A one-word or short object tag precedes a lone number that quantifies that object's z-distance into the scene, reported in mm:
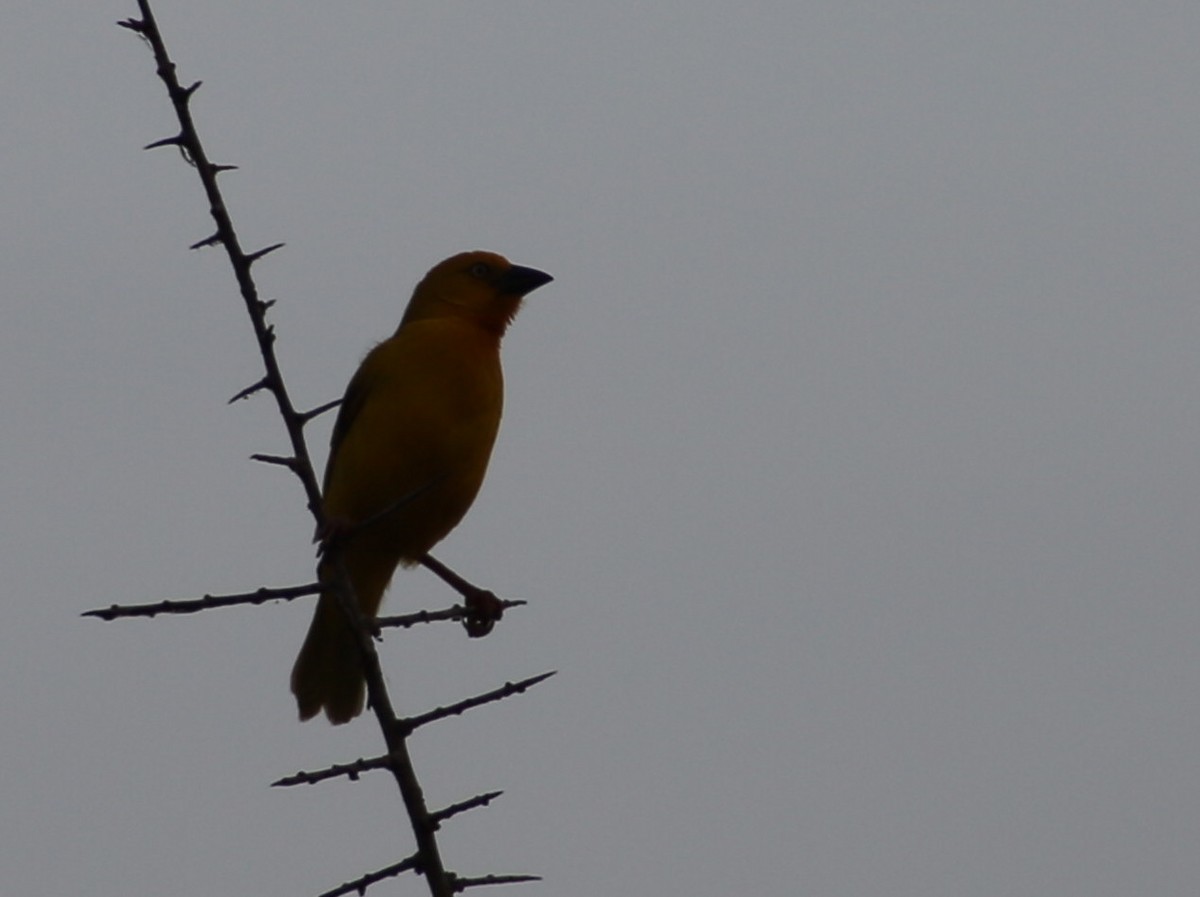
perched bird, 10852
